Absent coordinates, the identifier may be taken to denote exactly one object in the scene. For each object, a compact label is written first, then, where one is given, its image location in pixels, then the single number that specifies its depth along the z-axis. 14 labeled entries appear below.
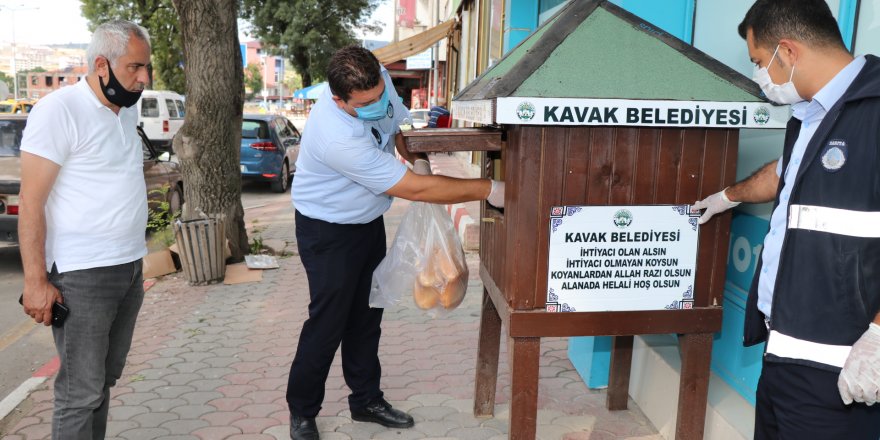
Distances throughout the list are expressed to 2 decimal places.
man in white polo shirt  2.54
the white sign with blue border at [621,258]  2.67
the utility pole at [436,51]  25.47
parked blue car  13.23
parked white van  17.70
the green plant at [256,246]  7.98
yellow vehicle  27.08
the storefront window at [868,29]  2.51
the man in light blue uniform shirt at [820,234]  1.82
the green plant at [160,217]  7.91
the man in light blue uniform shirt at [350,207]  2.97
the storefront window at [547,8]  5.87
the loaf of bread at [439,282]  3.26
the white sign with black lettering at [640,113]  2.46
